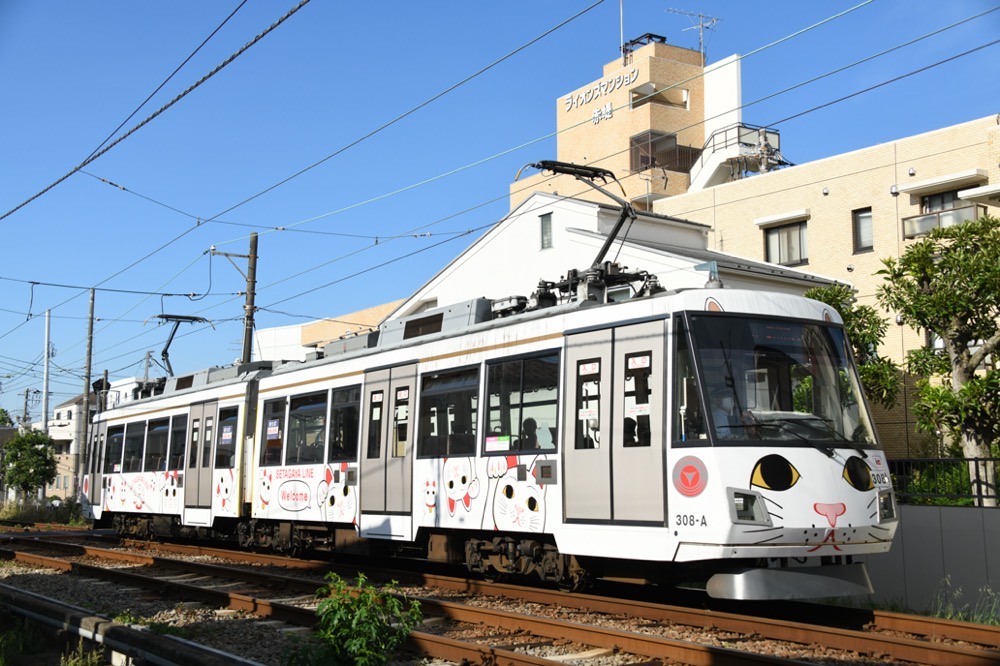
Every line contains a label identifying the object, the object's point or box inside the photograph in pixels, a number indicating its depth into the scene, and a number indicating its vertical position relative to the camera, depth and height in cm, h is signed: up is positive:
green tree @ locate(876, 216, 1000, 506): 1345 +224
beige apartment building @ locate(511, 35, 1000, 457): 2589 +813
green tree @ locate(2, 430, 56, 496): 4019 +20
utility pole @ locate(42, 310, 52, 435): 5147 +395
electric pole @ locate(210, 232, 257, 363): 2462 +413
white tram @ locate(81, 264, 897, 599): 936 +33
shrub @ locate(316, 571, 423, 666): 708 -112
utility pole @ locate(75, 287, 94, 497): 3329 +272
